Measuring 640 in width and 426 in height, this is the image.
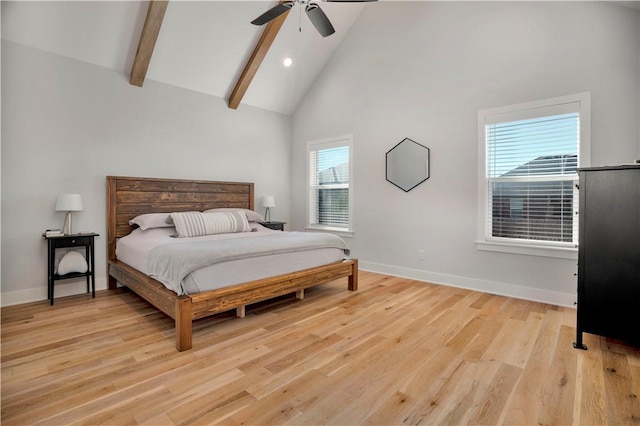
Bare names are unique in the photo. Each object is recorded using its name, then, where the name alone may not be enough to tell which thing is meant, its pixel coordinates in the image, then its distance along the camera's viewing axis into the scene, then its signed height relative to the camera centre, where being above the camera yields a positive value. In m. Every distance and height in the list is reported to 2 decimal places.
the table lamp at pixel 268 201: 5.35 +0.18
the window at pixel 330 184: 5.24 +0.49
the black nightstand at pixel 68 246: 3.32 -0.39
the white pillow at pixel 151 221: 3.82 -0.11
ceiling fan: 2.86 +1.80
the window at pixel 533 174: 3.25 +0.43
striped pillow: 3.75 -0.14
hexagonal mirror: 4.27 +0.66
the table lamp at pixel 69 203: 3.37 +0.09
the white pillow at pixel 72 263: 3.44 -0.56
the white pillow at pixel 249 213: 4.56 -0.01
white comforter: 2.54 -0.46
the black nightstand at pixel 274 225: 5.16 -0.21
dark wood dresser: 2.21 -0.28
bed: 2.47 -0.60
